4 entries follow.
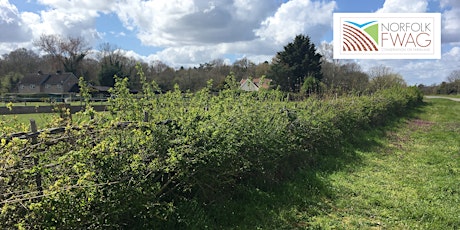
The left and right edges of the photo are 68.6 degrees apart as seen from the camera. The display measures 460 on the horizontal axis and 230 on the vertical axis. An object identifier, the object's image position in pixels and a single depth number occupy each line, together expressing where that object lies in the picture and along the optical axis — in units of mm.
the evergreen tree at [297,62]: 42375
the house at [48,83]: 63688
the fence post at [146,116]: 3867
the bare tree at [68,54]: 60072
